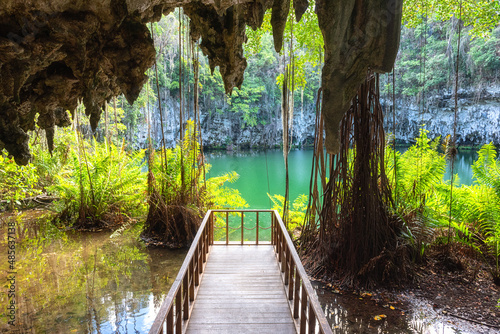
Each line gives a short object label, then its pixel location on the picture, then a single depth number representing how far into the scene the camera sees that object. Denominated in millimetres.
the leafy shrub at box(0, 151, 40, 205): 6340
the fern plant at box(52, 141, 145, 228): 6848
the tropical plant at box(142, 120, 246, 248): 5984
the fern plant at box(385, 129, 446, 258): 4684
